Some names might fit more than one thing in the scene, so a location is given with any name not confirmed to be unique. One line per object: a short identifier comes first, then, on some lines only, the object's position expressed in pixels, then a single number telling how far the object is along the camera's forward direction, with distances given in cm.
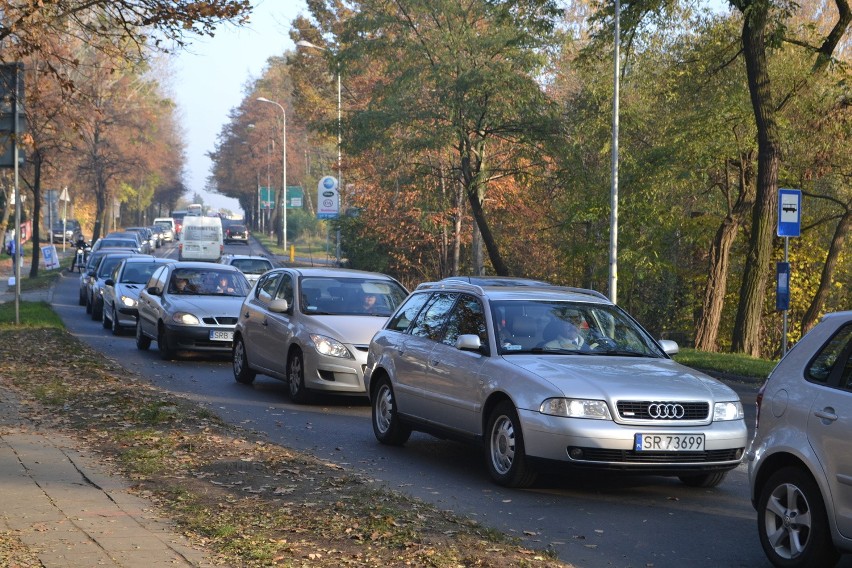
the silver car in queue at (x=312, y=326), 1412
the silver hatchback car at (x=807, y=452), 614
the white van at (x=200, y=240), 7031
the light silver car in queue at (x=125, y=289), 2550
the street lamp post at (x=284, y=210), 7681
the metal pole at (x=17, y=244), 1995
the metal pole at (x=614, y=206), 2698
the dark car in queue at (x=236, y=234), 9750
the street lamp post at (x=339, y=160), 3303
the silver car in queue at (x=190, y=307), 1933
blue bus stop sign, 2113
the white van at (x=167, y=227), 10512
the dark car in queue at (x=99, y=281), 3021
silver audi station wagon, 851
